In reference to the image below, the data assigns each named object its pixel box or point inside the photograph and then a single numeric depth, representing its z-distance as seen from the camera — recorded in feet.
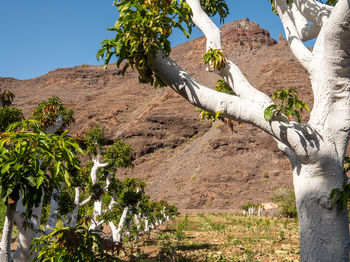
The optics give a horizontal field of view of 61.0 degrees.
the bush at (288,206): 106.22
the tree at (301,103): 8.70
